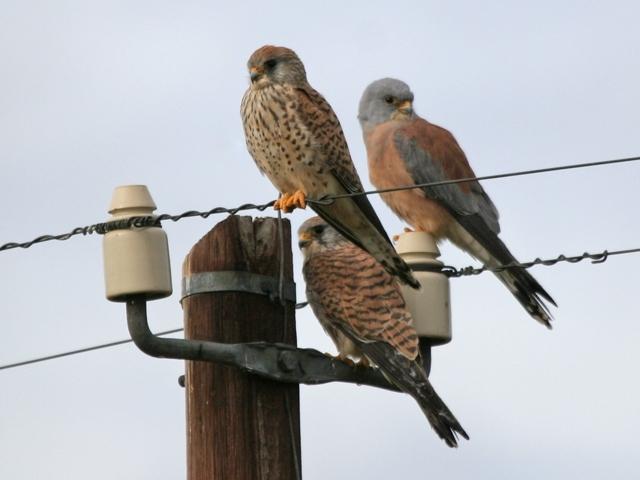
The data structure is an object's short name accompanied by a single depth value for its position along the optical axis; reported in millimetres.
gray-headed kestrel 15887
